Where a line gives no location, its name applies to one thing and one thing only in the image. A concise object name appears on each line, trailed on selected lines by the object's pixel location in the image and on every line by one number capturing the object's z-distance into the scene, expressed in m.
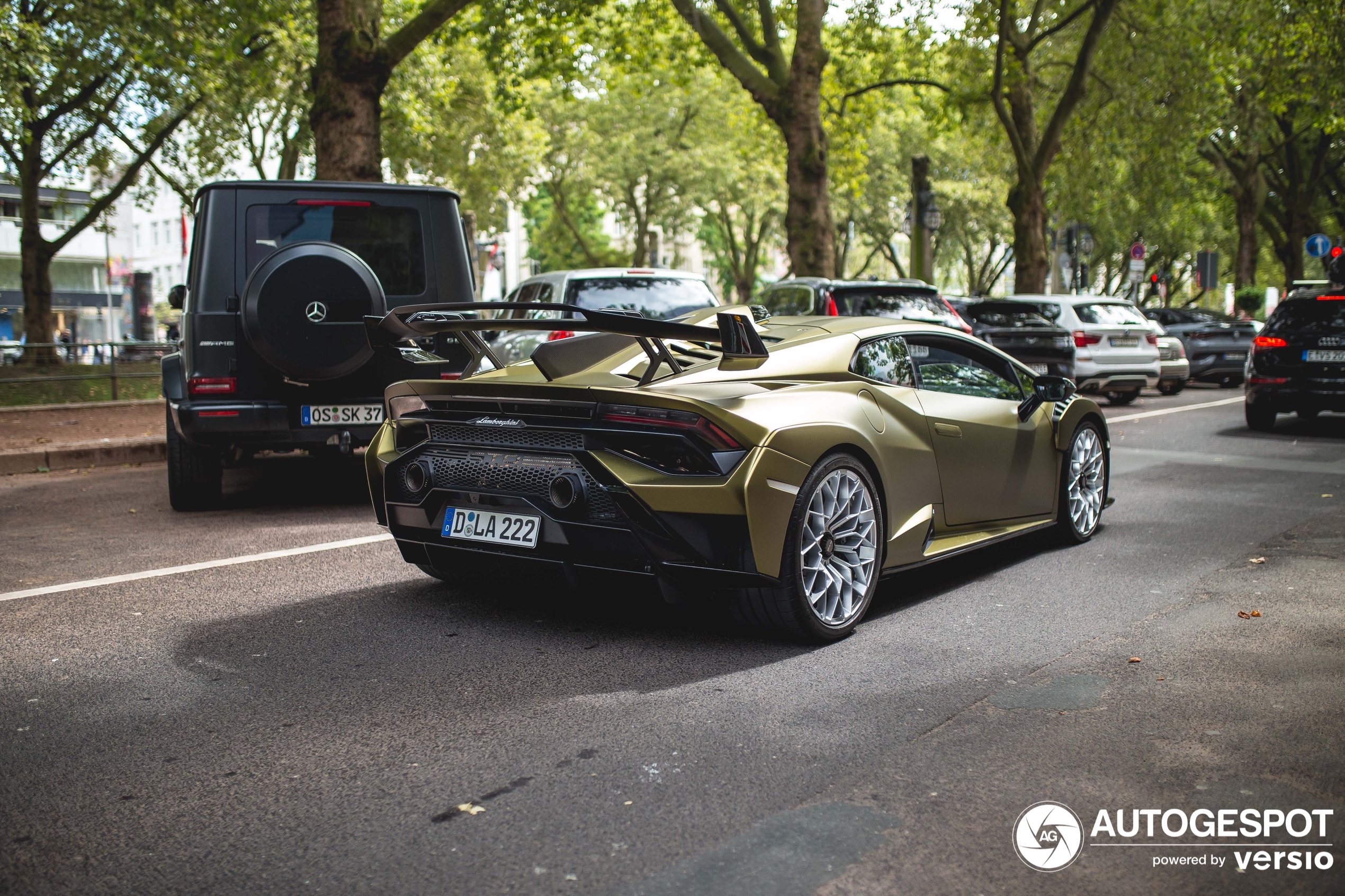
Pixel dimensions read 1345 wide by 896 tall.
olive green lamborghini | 4.41
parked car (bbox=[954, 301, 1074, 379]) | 17.41
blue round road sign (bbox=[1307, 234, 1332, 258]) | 29.29
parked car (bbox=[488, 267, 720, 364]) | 11.33
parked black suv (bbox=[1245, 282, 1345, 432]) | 12.59
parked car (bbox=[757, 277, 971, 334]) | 13.35
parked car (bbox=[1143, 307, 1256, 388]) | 21.77
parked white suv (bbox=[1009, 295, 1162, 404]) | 17.17
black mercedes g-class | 7.33
